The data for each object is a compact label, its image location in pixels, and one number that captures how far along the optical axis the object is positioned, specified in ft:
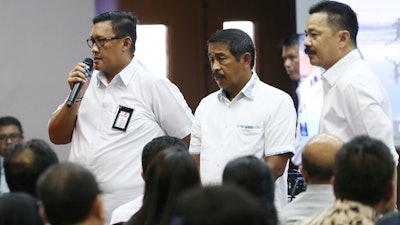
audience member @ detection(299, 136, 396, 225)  14.23
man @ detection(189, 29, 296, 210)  21.51
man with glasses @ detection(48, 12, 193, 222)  23.21
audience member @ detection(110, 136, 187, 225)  18.96
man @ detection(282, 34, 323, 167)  35.19
